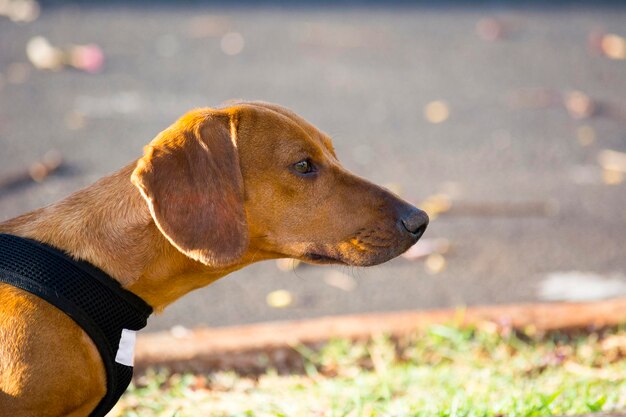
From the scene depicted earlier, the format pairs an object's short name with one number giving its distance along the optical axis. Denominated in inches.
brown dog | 245.8
